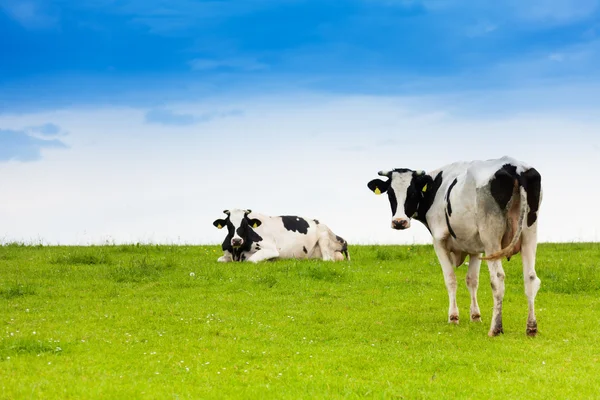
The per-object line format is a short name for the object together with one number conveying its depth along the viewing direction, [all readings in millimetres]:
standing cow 12258
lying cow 22953
